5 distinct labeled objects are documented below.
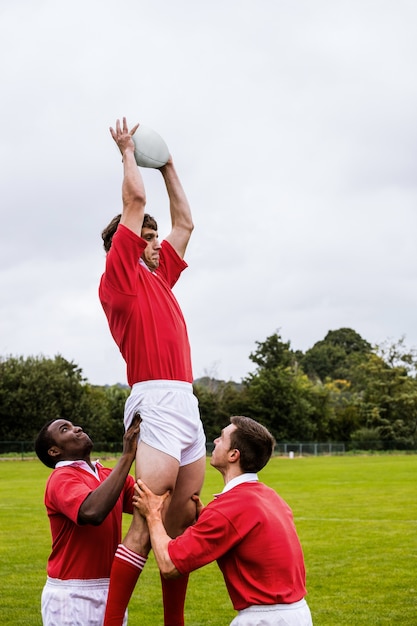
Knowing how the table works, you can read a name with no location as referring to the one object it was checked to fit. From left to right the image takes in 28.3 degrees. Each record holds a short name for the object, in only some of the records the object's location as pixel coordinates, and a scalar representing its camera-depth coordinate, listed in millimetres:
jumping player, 4625
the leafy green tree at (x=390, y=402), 66750
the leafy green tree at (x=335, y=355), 108312
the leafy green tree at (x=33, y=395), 53875
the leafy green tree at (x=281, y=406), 64188
